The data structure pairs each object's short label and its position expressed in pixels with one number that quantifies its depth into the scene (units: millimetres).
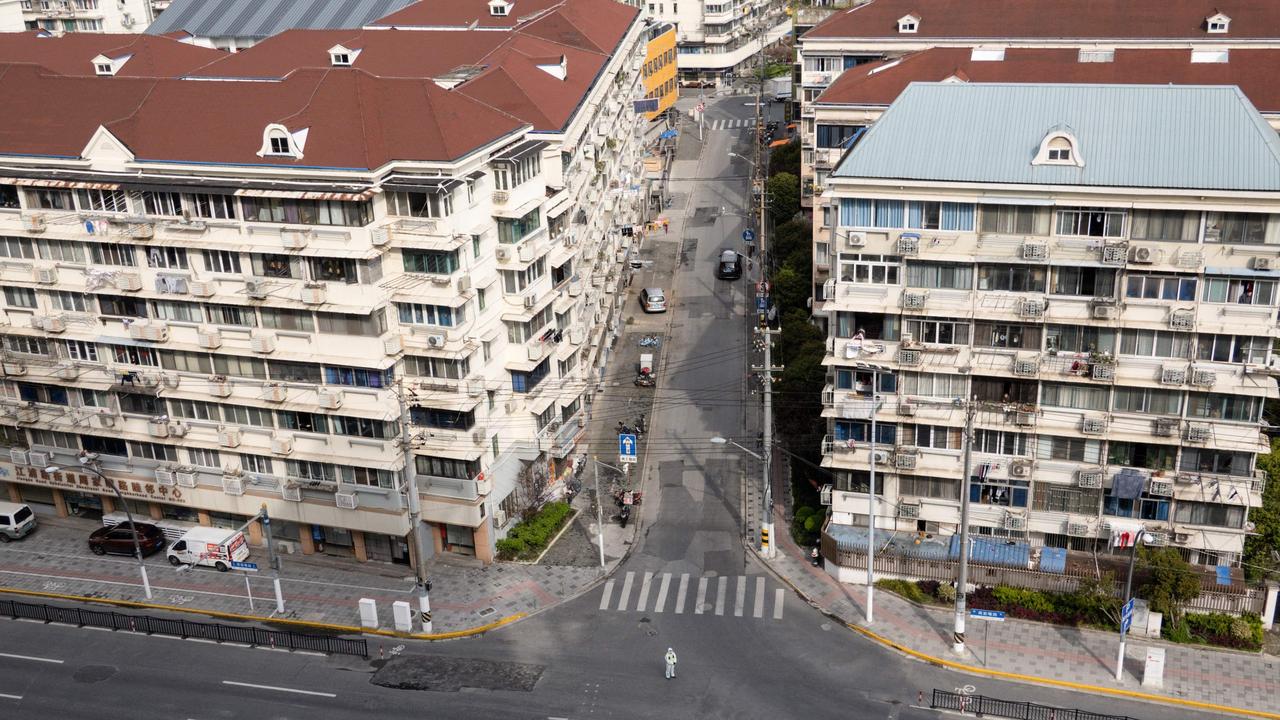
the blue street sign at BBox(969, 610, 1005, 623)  54938
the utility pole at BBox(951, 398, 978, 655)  53875
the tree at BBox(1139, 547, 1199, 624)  55906
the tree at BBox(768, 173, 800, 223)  103438
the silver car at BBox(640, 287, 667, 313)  97625
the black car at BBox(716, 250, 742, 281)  102500
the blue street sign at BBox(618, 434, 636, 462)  70250
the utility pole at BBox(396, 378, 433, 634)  59344
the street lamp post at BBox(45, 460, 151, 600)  62969
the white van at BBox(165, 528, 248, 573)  66812
